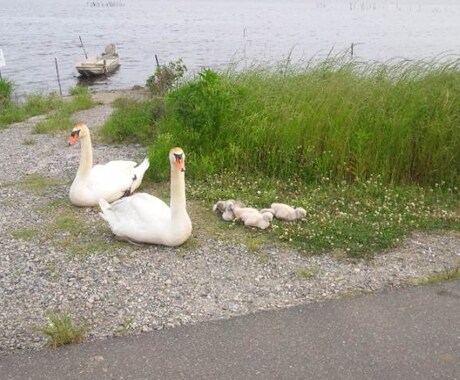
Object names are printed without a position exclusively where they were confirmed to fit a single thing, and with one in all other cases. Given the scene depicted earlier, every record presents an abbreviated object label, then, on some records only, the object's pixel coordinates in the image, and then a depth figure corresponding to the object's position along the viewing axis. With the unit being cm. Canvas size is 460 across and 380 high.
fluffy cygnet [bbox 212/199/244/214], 625
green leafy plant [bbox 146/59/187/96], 1369
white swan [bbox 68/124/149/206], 666
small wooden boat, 2822
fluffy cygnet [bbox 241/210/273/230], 592
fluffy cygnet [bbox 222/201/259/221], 606
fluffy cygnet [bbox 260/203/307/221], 608
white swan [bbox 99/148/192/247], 545
